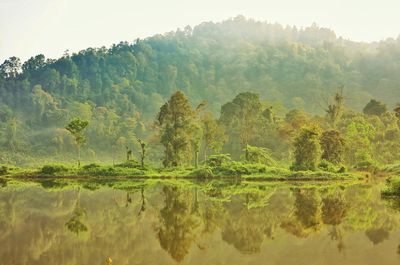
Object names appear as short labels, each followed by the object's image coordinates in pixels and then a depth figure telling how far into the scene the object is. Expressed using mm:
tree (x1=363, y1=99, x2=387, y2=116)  83062
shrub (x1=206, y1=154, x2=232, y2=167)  53362
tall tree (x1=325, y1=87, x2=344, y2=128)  68569
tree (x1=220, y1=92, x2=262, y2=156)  72562
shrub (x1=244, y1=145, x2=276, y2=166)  55594
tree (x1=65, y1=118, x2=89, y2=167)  53906
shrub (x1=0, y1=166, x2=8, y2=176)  50862
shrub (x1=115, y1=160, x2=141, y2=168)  52812
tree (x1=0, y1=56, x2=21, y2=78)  130000
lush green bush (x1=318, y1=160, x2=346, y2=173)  48750
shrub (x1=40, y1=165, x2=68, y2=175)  49531
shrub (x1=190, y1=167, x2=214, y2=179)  48531
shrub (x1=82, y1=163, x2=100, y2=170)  49900
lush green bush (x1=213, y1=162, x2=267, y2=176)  48625
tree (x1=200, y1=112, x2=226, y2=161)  63969
